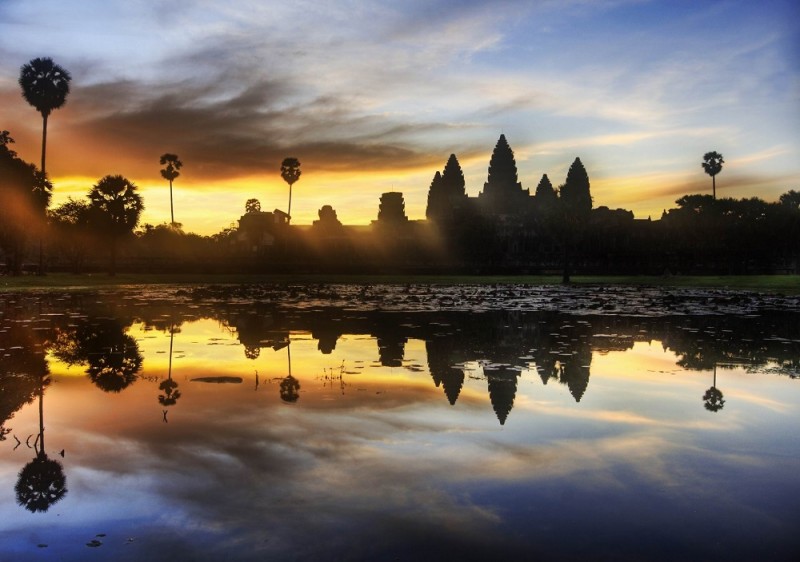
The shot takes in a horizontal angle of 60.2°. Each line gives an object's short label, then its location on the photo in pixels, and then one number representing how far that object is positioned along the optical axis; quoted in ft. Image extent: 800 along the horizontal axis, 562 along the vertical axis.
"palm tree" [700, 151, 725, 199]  395.55
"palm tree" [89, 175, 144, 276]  224.74
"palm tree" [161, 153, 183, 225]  387.96
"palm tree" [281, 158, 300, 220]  403.32
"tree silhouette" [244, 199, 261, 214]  634.72
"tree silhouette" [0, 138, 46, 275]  191.93
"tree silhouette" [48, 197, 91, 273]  228.02
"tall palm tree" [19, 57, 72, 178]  231.71
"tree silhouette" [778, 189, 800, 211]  437.01
